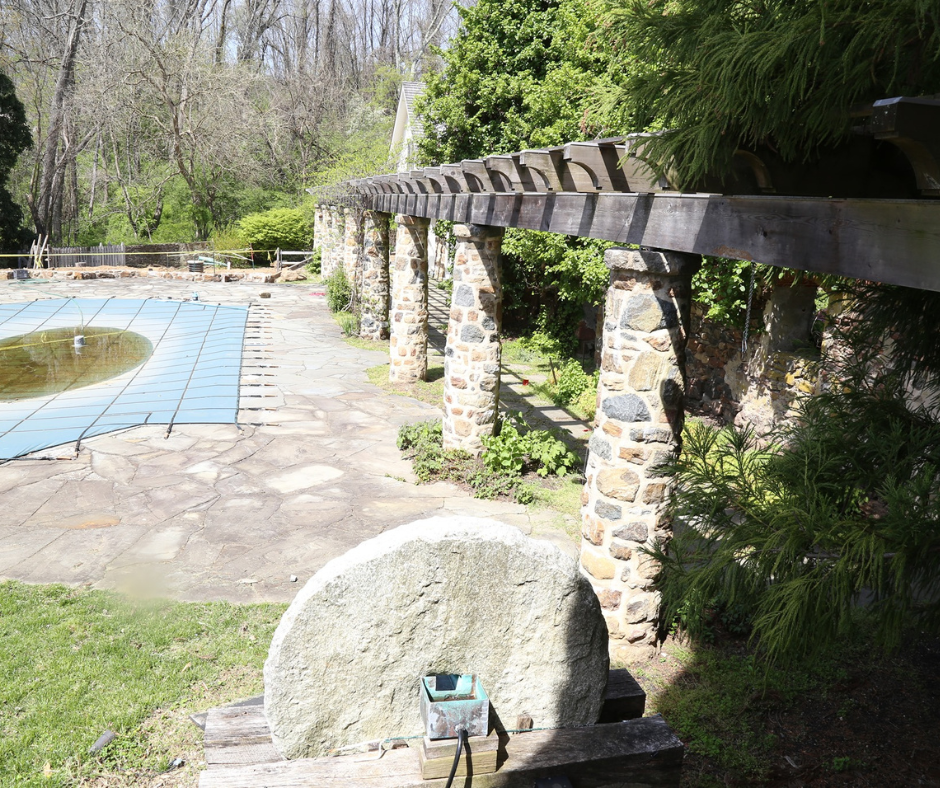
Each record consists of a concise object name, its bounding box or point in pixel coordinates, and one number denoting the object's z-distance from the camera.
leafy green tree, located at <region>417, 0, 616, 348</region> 10.77
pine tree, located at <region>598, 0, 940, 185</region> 1.91
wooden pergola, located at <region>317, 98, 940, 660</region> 2.29
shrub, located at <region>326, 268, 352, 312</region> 18.03
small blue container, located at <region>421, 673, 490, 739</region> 2.38
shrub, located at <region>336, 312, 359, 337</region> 15.62
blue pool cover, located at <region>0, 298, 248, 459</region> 8.96
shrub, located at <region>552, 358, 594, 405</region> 11.08
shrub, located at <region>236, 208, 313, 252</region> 27.91
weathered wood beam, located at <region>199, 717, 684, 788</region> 2.29
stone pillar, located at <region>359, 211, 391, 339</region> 14.37
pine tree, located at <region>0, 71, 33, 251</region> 23.03
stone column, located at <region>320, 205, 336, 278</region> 23.61
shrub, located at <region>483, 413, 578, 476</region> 7.91
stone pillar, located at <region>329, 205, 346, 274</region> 21.47
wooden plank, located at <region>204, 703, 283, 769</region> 2.46
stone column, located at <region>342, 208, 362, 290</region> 16.89
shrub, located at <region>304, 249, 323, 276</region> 26.23
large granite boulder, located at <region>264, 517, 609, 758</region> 2.45
